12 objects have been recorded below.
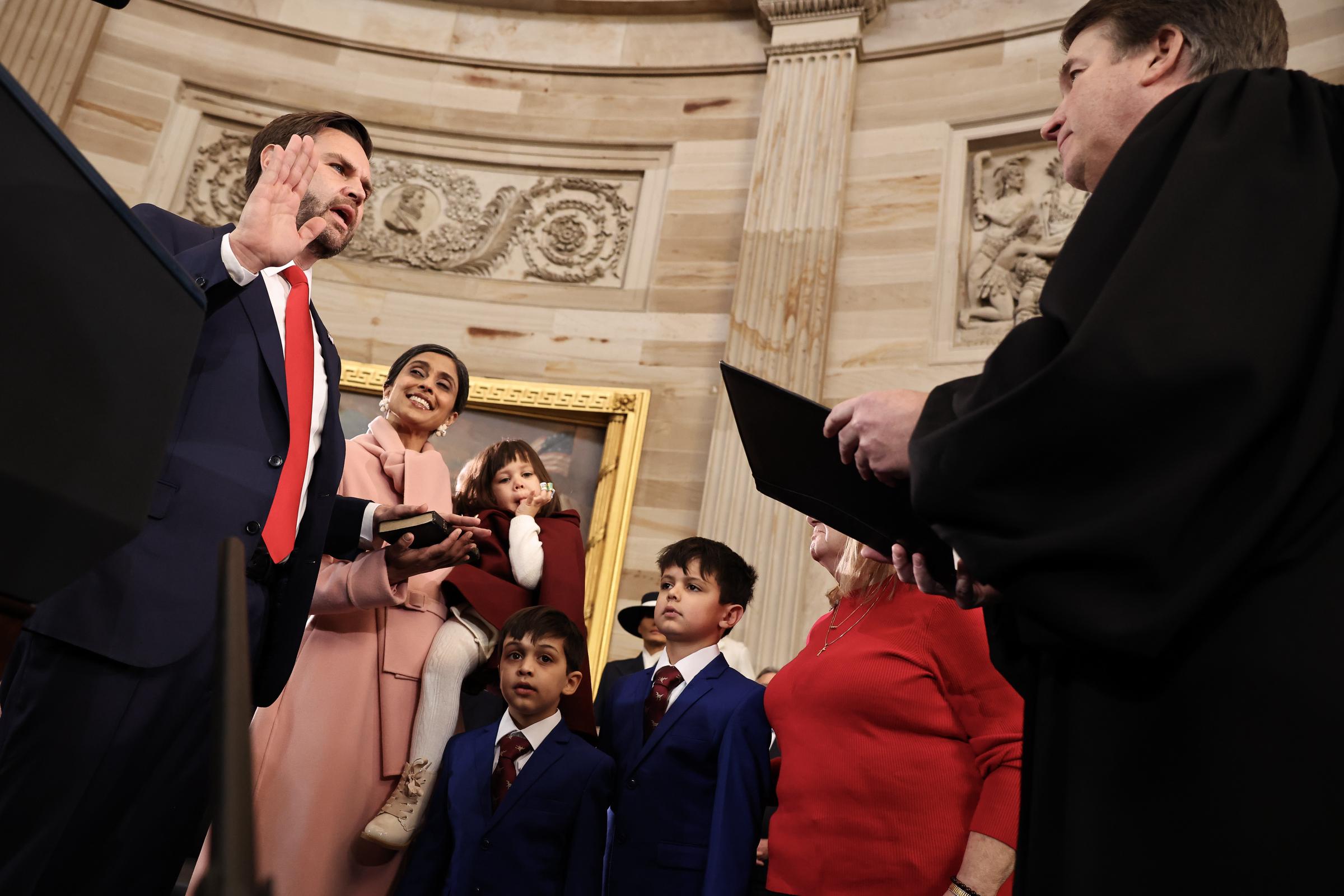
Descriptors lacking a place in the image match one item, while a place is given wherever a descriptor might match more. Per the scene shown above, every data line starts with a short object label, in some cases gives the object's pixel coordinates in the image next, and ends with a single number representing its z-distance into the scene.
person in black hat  4.86
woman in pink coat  2.66
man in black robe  1.02
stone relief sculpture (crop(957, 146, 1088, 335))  6.41
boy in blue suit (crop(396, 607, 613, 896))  2.84
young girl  2.95
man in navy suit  1.68
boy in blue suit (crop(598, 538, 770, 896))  2.71
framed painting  6.62
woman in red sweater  2.15
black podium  1.04
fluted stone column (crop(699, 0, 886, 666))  6.02
